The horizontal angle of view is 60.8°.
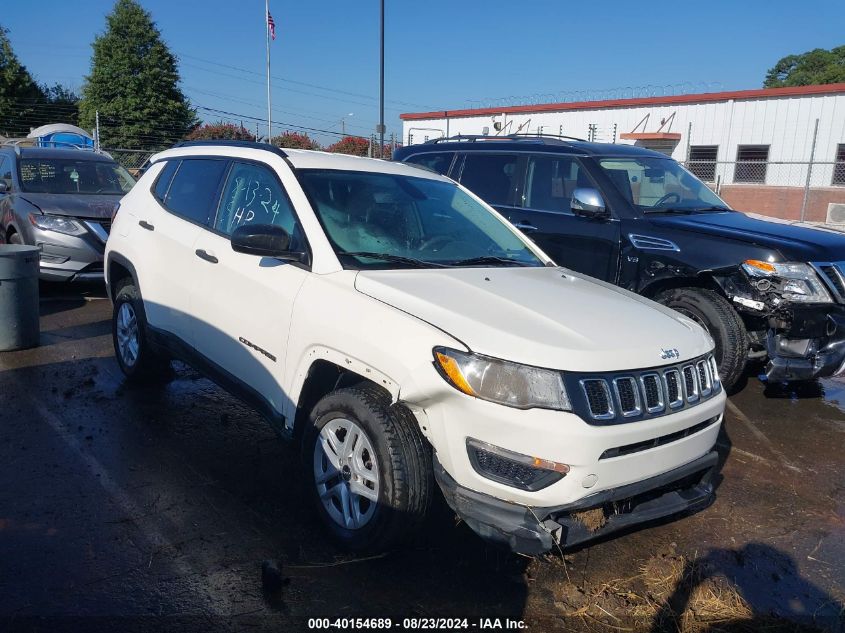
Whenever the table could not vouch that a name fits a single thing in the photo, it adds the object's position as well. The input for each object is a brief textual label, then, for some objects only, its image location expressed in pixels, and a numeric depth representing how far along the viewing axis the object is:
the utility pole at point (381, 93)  19.11
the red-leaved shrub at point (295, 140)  25.86
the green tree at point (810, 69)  56.56
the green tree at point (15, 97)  38.16
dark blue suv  5.32
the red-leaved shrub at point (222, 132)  26.22
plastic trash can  6.60
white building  22.00
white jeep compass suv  2.89
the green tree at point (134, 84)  35.28
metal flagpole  31.02
